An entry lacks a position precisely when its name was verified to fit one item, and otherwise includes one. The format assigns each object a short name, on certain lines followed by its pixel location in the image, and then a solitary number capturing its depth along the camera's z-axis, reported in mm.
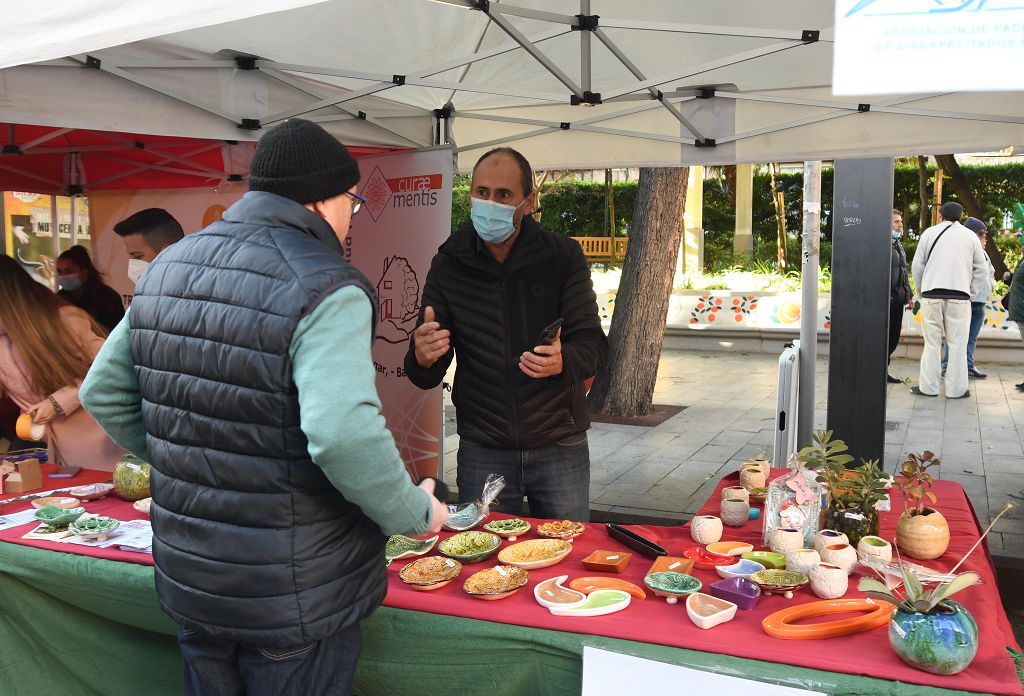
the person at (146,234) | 3424
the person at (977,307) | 8742
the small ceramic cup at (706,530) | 2252
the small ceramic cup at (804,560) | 1926
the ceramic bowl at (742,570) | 1964
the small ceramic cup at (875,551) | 2029
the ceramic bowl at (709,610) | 1713
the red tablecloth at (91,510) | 2256
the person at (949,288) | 8305
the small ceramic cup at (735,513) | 2424
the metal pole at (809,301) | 4719
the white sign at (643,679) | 1577
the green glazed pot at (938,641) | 1506
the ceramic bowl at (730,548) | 2133
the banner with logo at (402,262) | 4258
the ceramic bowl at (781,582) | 1872
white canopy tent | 3166
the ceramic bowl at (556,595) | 1830
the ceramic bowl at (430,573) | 1958
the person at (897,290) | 8445
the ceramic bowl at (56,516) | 2482
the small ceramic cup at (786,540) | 2082
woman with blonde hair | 3277
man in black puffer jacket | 2670
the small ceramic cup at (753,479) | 2721
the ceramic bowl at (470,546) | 2127
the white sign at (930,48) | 1538
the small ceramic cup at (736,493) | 2482
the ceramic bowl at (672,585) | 1851
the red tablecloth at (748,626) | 1551
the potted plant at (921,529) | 2098
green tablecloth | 1721
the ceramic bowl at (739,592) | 1815
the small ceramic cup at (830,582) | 1842
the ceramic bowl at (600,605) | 1786
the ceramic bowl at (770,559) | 2039
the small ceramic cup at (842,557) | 1960
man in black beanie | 1394
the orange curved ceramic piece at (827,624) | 1672
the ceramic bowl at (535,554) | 2080
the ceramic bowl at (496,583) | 1892
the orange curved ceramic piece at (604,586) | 1901
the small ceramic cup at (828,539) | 2035
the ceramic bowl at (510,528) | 2324
